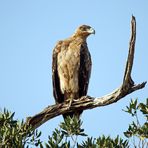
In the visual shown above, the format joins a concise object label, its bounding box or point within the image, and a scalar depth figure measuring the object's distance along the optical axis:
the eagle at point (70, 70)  23.59
